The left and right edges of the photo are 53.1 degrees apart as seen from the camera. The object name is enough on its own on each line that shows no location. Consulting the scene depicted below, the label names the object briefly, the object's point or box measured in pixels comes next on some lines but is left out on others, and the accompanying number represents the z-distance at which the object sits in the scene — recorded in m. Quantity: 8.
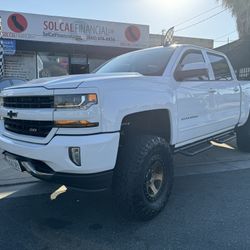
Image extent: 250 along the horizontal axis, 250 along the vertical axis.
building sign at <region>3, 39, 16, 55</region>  8.62
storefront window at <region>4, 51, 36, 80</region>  10.99
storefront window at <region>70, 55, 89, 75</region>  11.75
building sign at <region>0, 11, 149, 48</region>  10.17
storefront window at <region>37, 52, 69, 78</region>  11.36
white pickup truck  2.28
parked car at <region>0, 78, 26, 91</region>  7.23
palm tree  10.92
